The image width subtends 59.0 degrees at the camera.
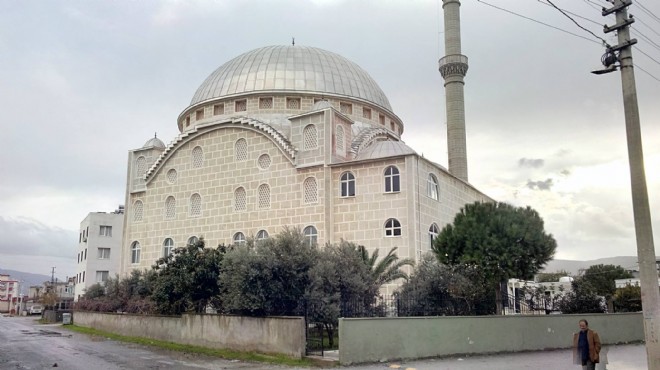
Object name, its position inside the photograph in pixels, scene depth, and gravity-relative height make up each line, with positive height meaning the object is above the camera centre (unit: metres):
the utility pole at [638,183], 12.20 +2.32
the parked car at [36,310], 79.12 -2.05
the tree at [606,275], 48.78 +1.40
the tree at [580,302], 27.17 -0.53
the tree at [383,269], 23.67 +0.93
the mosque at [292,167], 30.81 +7.45
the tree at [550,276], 72.75 +1.84
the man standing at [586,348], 11.88 -1.17
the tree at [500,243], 22.64 +1.85
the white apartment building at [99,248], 60.28 +4.81
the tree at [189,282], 24.06 +0.47
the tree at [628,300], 33.72 -0.57
